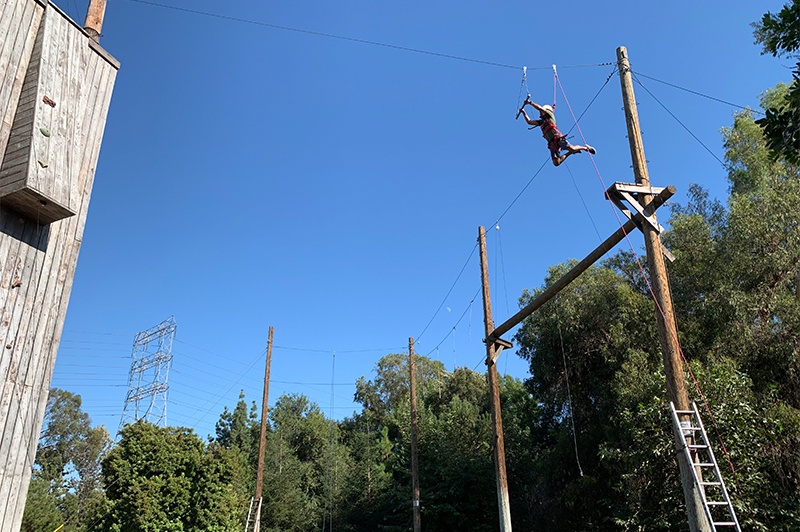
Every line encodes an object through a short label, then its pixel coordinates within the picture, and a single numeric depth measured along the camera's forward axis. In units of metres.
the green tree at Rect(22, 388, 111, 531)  45.66
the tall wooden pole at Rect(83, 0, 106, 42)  6.75
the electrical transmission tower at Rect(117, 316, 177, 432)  36.72
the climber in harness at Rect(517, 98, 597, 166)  9.88
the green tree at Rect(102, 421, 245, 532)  21.03
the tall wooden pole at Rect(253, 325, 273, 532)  21.15
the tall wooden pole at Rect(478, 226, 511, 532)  12.67
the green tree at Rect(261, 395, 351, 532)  30.52
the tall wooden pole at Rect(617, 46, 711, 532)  6.83
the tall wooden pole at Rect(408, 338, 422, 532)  18.39
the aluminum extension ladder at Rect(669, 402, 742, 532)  6.70
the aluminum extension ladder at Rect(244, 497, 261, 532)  20.59
